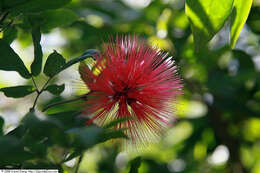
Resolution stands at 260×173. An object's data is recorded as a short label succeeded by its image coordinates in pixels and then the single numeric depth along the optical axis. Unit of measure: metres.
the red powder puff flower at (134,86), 0.60
